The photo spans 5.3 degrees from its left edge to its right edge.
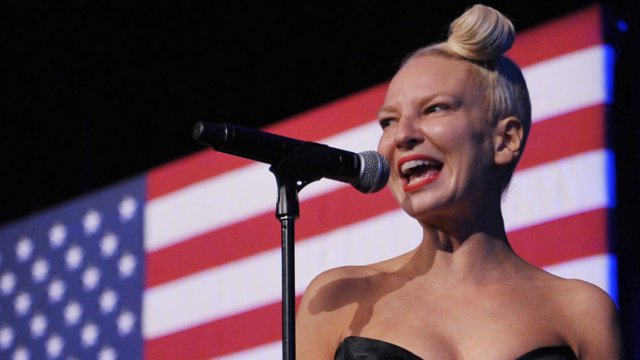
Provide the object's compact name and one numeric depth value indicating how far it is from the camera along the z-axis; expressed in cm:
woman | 840
